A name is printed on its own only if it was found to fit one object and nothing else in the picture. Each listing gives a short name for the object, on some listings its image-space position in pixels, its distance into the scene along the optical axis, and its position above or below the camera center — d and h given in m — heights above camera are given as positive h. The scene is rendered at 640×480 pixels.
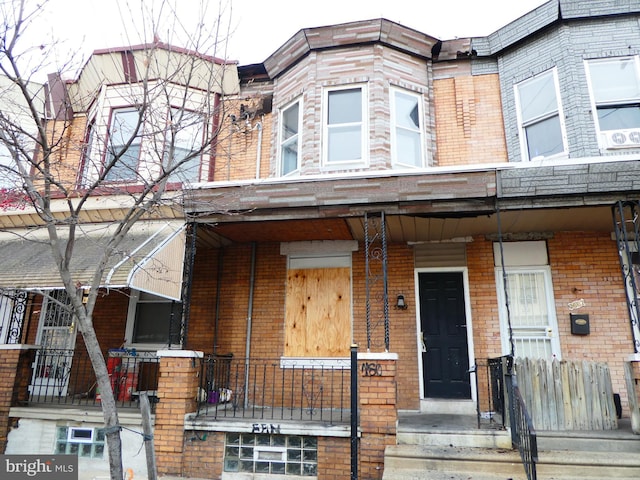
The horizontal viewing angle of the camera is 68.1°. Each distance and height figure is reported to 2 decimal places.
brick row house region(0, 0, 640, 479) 6.97 +2.25
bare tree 4.49 +3.47
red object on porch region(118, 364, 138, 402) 8.41 -0.19
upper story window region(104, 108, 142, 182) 9.33 +4.86
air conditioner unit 8.05 +3.98
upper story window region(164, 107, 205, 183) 9.59 +4.47
